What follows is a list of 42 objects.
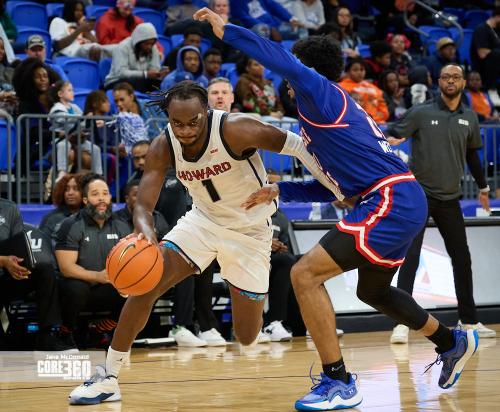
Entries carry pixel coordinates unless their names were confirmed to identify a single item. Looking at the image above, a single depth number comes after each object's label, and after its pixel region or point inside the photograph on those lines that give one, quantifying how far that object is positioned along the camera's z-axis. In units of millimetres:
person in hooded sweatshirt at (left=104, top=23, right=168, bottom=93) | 12758
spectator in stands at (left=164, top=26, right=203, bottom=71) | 13448
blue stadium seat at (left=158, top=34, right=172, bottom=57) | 14566
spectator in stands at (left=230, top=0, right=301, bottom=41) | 15317
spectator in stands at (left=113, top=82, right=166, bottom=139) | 11195
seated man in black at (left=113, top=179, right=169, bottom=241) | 9539
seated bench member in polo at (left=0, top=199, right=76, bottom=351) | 8586
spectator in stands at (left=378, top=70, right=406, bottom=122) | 14312
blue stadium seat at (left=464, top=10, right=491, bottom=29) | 19281
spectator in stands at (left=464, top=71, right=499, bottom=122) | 15328
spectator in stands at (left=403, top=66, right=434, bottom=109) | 14367
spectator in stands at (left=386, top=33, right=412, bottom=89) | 15680
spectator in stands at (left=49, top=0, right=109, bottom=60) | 13578
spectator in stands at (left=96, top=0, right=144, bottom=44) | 13672
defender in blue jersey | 5219
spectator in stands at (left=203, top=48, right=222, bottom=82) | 12773
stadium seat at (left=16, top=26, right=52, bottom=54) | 13695
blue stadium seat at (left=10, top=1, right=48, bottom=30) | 14391
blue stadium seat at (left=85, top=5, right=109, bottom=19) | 14836
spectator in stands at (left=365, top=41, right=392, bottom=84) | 15414
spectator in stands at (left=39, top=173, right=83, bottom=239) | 9547
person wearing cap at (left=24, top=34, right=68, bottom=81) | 11984
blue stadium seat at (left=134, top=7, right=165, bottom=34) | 15205
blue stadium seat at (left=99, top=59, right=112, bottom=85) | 13336
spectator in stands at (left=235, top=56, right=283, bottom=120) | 12219
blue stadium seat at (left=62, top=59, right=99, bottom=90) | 13203
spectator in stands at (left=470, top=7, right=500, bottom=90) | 16469
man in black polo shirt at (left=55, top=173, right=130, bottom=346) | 8945
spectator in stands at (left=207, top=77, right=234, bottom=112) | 8617
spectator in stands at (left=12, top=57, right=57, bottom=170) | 10898
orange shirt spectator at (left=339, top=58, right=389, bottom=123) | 13133
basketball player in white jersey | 5609
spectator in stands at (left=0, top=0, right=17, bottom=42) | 13391
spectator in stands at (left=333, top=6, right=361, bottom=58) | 15594
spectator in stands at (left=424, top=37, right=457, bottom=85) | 16188
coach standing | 9461
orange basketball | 5215
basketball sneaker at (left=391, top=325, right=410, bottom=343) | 9195
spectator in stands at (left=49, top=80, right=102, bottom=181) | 10531
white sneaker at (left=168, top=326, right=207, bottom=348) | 9266
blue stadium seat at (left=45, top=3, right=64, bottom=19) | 14844
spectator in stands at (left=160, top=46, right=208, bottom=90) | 12242
